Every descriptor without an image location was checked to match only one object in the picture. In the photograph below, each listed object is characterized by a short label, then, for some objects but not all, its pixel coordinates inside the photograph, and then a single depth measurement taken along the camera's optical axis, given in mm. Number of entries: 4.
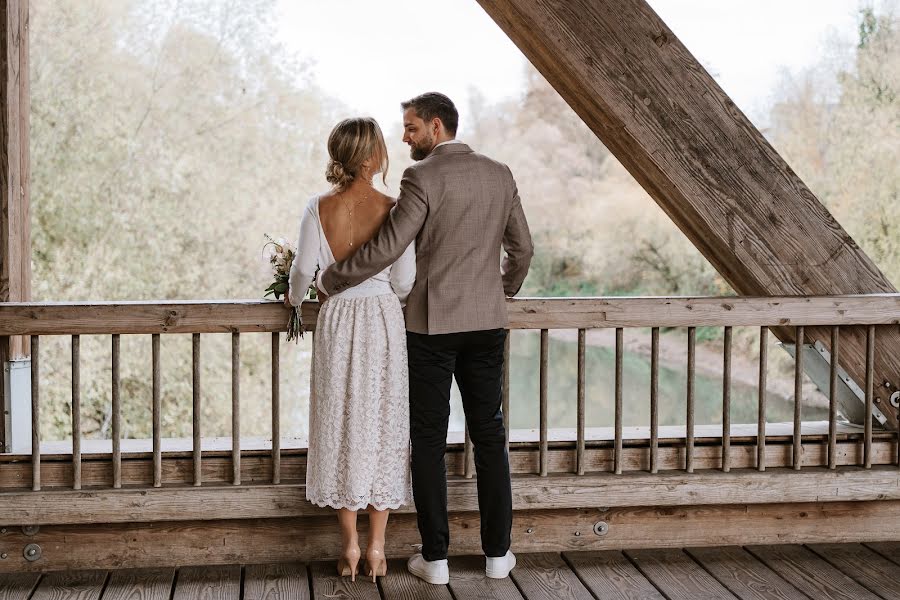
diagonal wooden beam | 3211
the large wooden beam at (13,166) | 3260
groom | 2934
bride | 2977
